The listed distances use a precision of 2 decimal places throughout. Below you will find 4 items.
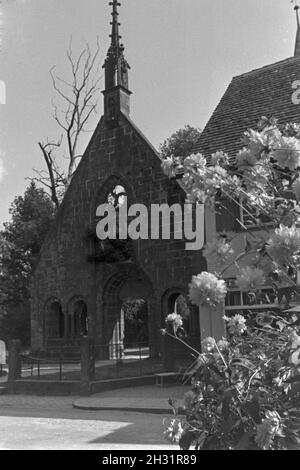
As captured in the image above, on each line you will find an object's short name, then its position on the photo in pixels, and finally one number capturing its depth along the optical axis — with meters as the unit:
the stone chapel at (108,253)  19.91
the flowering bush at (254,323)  2.96
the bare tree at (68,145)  31.68
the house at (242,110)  14.65
